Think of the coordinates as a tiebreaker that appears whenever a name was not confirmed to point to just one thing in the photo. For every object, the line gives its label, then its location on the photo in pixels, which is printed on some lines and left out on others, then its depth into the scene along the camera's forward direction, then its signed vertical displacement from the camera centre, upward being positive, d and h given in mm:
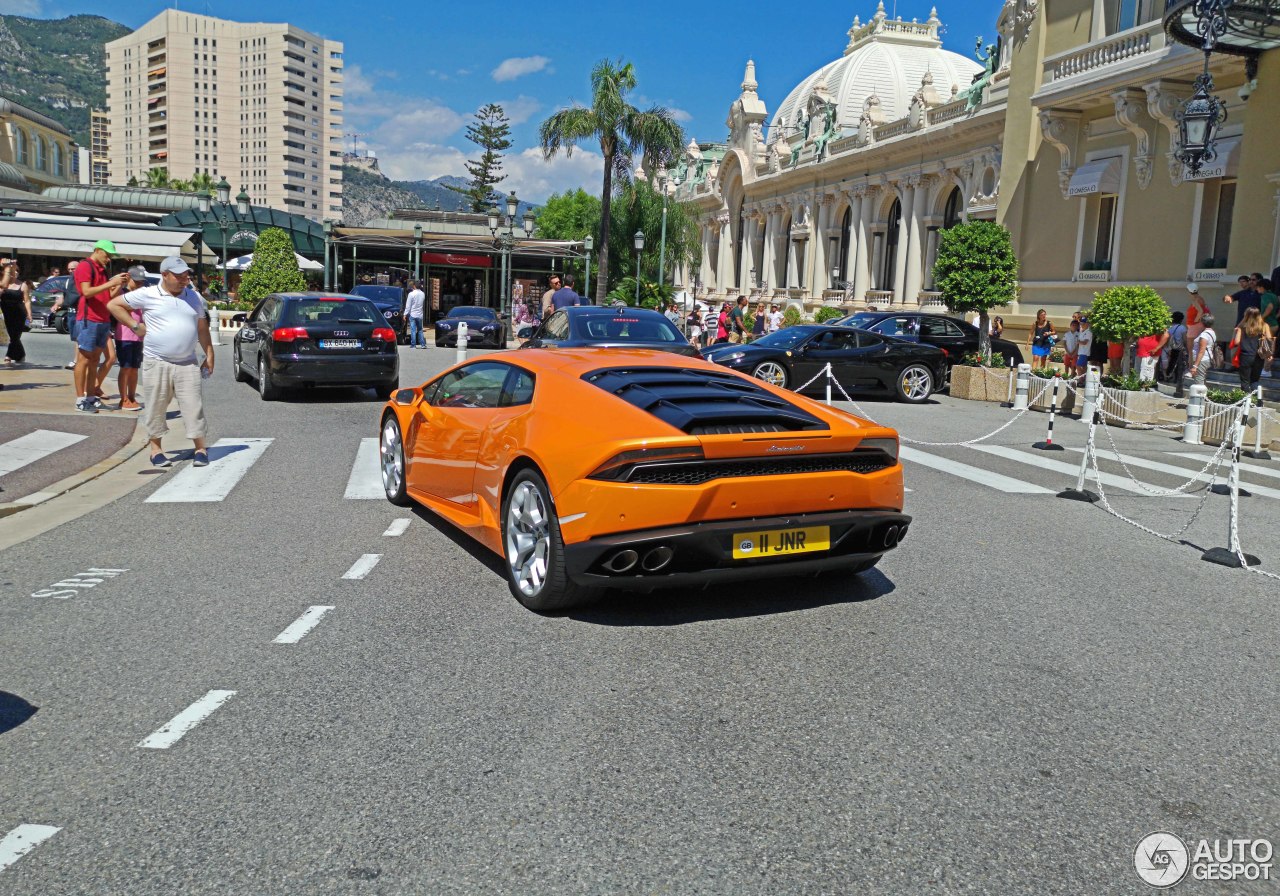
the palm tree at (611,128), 45531 +7773
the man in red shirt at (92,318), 12680 -311
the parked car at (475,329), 31609 -614
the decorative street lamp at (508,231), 36531 +2762
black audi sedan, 15234 -606
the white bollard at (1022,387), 18391 -928
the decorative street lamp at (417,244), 39438 +2253
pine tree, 98625 +13806
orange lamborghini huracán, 5156 -809
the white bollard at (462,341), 19288 -676
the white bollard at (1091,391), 12448 -684
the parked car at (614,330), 13742 -205
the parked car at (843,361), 18688 -652
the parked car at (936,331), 23266 -69
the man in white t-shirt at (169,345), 9719 -444
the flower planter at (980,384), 21172 -1064
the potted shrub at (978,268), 28797 +1629
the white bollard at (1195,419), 15555 -1139
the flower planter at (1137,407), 17453 -1133
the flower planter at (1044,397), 19188 -1132
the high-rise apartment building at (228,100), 176375 +32196
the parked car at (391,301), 31812 +97
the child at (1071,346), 21669 -247
